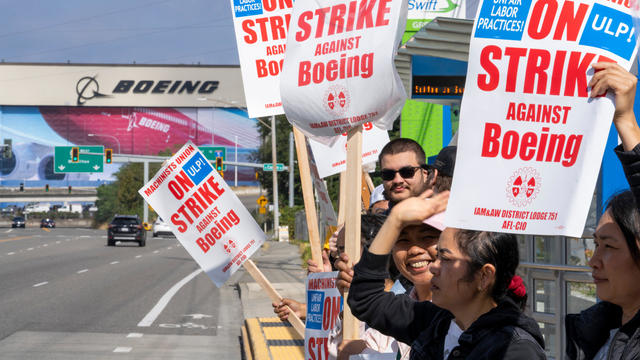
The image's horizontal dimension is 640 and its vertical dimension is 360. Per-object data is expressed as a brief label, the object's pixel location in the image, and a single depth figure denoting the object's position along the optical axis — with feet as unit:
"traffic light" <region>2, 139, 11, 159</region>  286.05
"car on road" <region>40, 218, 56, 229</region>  319.47
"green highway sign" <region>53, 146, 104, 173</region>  224.74
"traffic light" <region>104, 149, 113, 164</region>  152.46
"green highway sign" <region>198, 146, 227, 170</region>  215.69
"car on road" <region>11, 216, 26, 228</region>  290.07
